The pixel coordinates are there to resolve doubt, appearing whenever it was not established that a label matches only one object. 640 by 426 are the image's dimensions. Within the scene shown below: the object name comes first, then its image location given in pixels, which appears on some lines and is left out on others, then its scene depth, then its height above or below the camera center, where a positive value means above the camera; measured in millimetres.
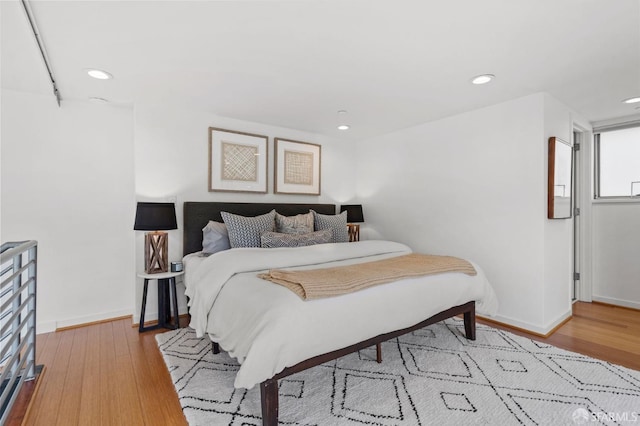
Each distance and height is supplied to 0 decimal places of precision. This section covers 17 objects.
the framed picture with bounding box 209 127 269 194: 3557 +635
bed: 1541 -584
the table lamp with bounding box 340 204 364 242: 4281 -49
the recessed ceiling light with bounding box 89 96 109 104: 3004 +1122
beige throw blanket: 1745 -397
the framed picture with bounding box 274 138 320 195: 4027 +638
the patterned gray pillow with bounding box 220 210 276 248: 3053 -154
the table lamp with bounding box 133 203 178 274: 2811 -137
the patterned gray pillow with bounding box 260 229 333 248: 3039 -258
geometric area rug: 1720 -1121
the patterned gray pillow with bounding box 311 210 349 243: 3678 -130
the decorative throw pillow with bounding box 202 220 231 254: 3111 -260
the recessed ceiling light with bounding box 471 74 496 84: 2488 +1129
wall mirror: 2873 +363
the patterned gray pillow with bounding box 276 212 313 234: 3393 -121
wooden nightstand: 2943 -881
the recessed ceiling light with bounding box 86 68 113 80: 2389 +1102
